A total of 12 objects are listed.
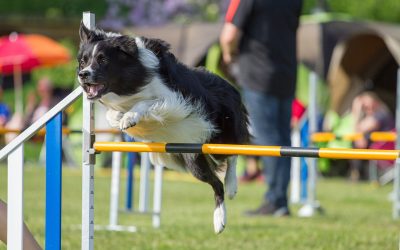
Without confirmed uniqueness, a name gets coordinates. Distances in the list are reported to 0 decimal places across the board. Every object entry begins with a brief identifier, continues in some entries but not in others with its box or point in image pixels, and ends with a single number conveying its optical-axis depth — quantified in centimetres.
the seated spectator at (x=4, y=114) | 3009
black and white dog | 794
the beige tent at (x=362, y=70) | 2905
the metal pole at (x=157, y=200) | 1308
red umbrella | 3237
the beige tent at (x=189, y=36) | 2903
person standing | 1389
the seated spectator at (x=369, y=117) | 2600
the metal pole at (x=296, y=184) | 1883
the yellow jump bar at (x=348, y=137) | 1380
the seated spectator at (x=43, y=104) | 3078
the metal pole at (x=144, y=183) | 1338
